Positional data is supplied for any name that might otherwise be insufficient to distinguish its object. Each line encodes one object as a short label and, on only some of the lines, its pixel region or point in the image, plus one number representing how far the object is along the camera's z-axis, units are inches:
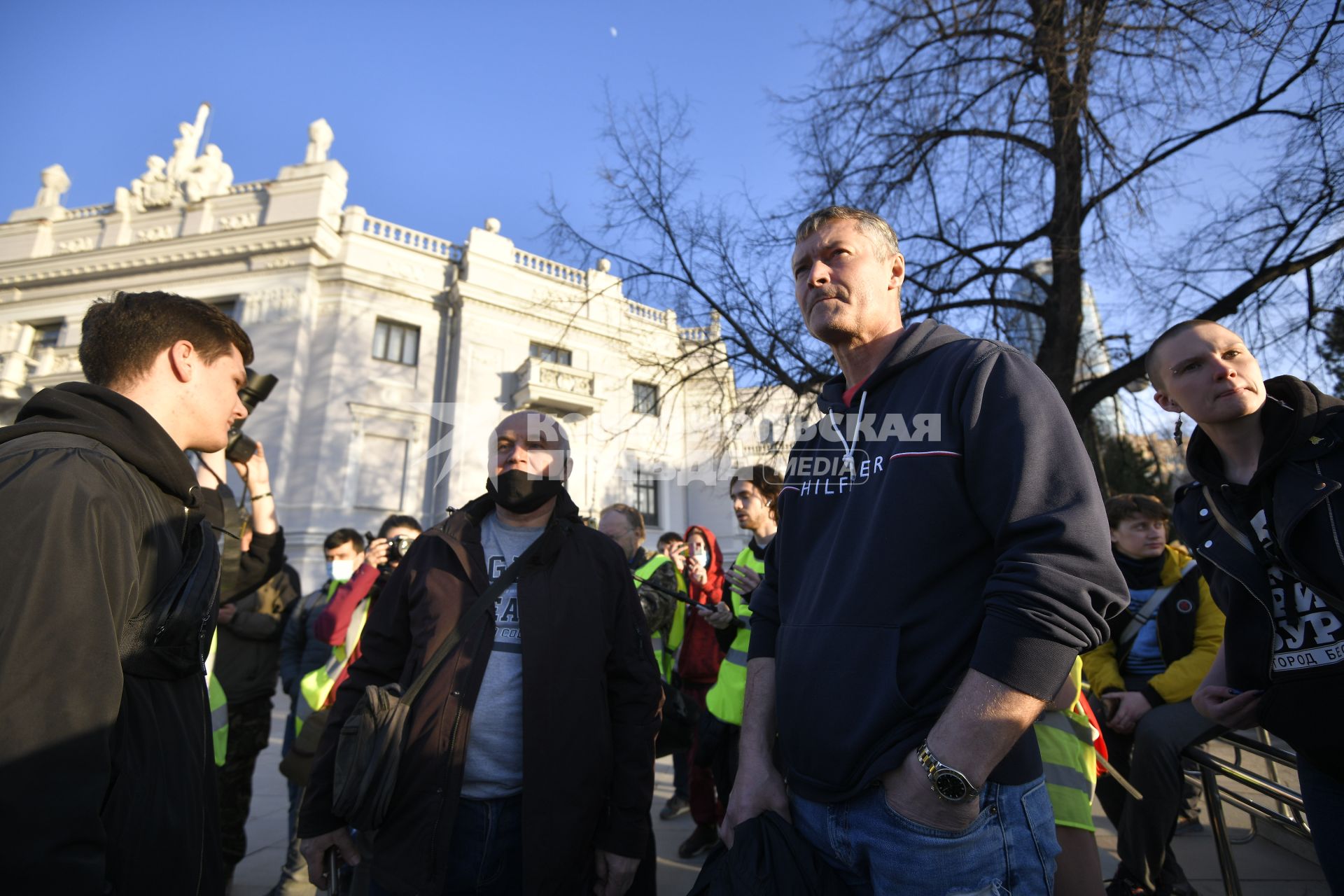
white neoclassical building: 746.2
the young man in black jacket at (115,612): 42.9
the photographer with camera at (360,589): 165.9
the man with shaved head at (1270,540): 69.7
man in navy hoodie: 44.1
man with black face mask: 80.7
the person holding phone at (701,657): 171.6
